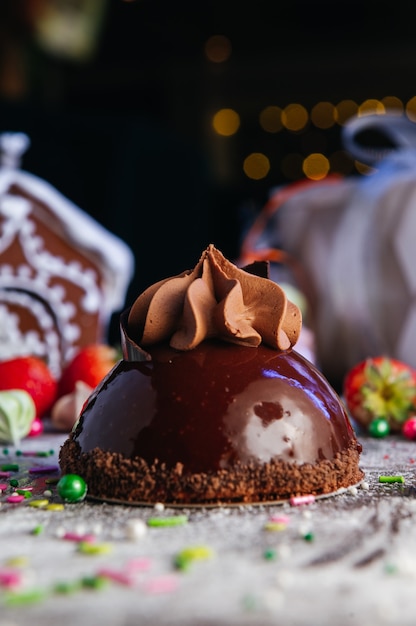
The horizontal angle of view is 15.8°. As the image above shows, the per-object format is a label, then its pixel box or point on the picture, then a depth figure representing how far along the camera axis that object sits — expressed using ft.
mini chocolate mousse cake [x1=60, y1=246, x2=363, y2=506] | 1.19
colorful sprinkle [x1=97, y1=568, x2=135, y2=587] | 1.00
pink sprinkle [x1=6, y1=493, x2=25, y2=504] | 1.22
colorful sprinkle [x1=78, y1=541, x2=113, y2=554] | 1.07
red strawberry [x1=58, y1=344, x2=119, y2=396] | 1.73
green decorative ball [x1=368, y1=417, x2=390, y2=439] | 1.55
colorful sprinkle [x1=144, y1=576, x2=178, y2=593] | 0.99
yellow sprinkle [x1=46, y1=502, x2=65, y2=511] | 1.19
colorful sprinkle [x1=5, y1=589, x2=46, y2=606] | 0.97
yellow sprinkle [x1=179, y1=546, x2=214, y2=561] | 1.05
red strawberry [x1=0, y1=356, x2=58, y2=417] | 1.68
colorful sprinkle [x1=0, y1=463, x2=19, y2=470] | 1.37
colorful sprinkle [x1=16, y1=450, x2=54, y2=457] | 1.47
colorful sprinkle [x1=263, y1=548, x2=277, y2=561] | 1.05
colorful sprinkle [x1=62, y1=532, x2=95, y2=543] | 1.10
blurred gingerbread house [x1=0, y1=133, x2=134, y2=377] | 1.94
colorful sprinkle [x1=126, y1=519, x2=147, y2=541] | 1.10
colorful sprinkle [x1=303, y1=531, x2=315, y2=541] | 1.09
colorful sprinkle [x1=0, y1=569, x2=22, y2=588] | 1.00
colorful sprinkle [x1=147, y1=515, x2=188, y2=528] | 1.13
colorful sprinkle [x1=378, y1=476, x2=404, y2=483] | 1.28
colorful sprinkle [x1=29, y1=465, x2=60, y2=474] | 1.36
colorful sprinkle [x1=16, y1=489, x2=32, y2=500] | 1.24
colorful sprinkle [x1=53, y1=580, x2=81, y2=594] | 0.99
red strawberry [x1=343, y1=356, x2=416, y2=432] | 1.59
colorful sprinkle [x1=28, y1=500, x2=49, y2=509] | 1.20
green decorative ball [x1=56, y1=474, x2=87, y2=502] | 1.20
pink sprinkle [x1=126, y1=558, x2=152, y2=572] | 1.03
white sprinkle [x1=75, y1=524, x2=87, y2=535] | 1.11
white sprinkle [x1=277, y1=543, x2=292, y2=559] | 1.05
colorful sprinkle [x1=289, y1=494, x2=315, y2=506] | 1.18
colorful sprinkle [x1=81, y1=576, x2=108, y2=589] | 1.00
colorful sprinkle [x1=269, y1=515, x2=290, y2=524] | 1.13
